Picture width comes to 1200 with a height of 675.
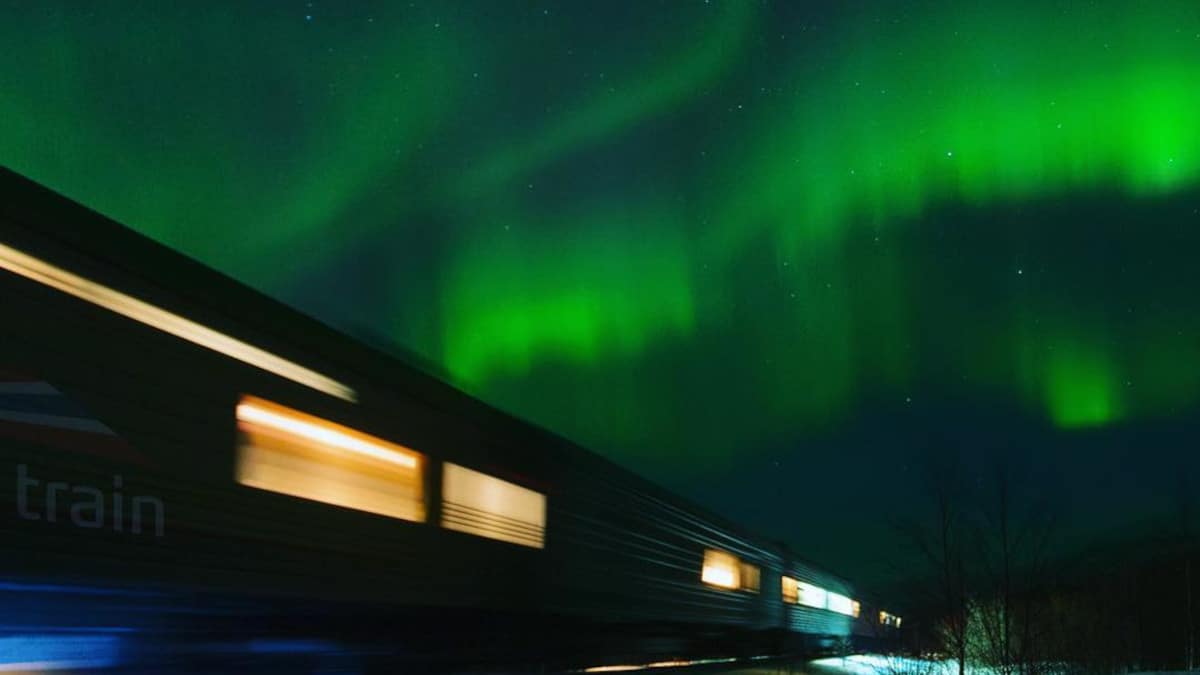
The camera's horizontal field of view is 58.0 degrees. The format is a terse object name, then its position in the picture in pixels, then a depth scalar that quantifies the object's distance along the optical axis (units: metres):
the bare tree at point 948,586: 12.98
